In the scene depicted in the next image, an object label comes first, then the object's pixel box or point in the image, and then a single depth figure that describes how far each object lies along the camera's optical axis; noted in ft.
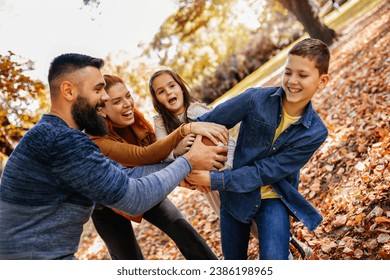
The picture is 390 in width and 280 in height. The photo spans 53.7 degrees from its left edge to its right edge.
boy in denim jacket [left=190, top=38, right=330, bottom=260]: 6.56
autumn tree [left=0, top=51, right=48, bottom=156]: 9.72
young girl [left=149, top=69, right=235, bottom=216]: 7.82
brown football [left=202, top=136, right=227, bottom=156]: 7.04
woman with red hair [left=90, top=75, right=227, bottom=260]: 7.23
